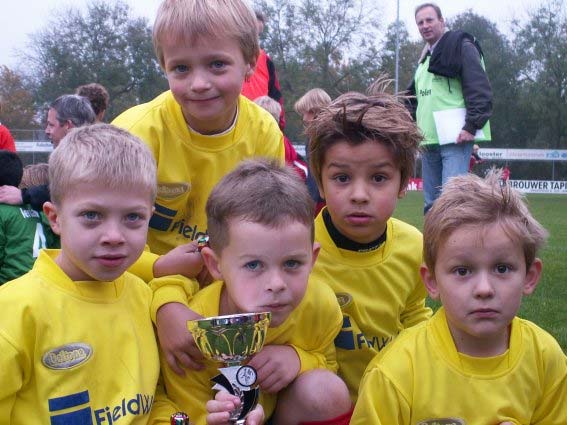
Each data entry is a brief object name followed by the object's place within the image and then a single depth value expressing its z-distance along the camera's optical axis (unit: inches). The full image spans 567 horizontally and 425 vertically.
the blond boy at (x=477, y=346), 98.9
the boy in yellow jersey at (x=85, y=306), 88.9
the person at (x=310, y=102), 323.6
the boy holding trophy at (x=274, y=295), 98.3
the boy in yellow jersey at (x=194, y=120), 114.0
